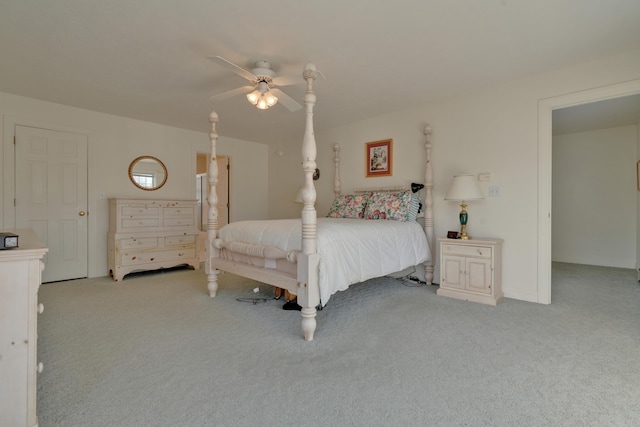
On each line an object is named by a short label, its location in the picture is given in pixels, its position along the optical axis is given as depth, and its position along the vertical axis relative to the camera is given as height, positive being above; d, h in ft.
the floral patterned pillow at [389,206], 12.16 +0.27
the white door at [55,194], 12.44 +0.78
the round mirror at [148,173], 15.16 +2.00
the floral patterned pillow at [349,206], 13.32 +0.29
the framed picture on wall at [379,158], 14.14 +2.56
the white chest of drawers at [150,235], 13.39 -1.02
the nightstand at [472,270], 10.05 -1.91
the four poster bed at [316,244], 7.52 -0.93
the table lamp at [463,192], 10.62 +0.72
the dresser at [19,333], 3.84 -1.52
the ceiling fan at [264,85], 8.55 +3.65
